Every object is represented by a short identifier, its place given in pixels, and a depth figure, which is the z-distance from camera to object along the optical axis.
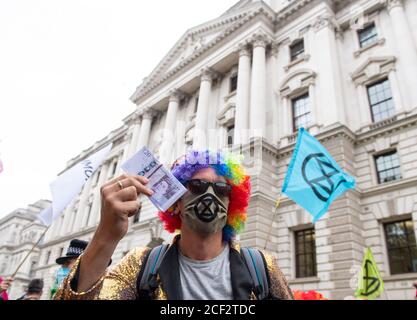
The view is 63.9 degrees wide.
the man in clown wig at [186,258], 1.51
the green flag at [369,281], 8.52
